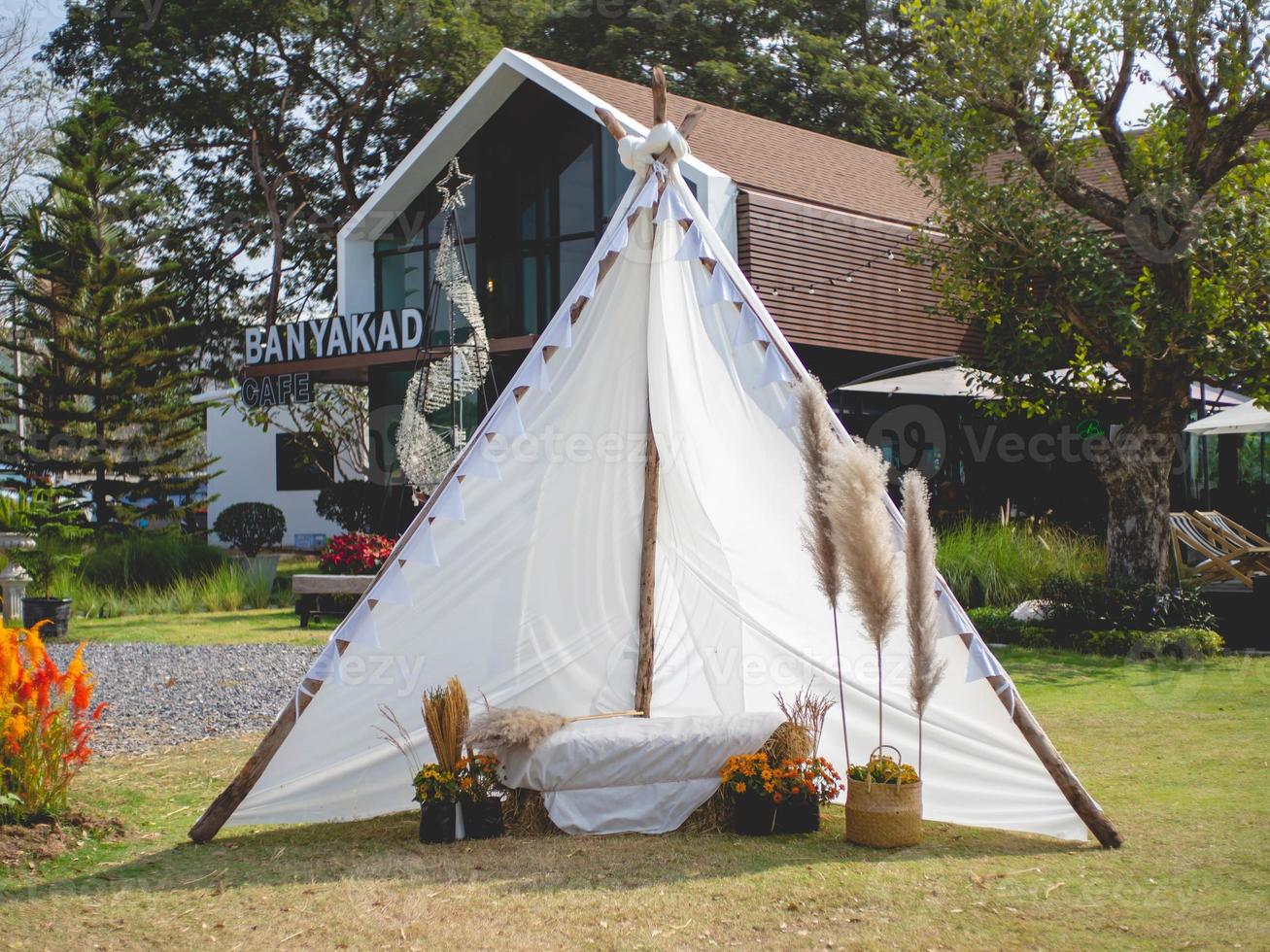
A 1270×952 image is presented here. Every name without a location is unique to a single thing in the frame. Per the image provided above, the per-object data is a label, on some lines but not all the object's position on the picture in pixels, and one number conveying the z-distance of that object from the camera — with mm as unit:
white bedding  5430
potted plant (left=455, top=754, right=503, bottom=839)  5332
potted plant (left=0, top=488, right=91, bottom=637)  12812
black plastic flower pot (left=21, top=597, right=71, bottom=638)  13031
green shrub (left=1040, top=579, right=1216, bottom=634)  10945
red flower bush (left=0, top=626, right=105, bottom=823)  5145
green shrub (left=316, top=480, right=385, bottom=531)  20062
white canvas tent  5395
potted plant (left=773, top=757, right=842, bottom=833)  5340
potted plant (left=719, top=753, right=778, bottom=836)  5316
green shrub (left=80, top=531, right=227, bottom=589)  16984
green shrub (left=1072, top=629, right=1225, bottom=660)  10375
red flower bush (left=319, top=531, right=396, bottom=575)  14156
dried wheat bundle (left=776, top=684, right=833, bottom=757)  5664
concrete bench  13188
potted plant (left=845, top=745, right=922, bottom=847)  5043
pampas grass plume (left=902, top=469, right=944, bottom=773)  4840
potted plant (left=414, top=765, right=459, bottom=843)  5273
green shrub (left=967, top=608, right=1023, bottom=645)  11477
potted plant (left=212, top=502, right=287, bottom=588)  22828
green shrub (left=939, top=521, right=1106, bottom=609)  12664
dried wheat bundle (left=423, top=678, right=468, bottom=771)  5352
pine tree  19656
